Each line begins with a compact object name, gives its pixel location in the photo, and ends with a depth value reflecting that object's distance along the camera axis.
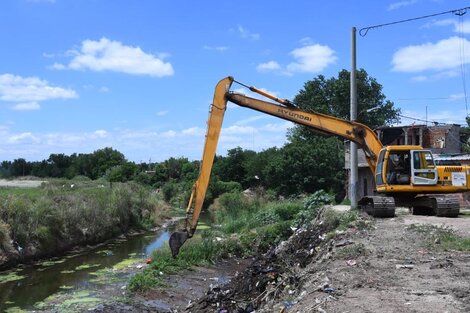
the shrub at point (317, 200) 26.87
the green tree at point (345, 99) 53.56
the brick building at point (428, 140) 37.25
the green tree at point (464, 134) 45.09
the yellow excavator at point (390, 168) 15.70
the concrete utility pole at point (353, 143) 17.86
